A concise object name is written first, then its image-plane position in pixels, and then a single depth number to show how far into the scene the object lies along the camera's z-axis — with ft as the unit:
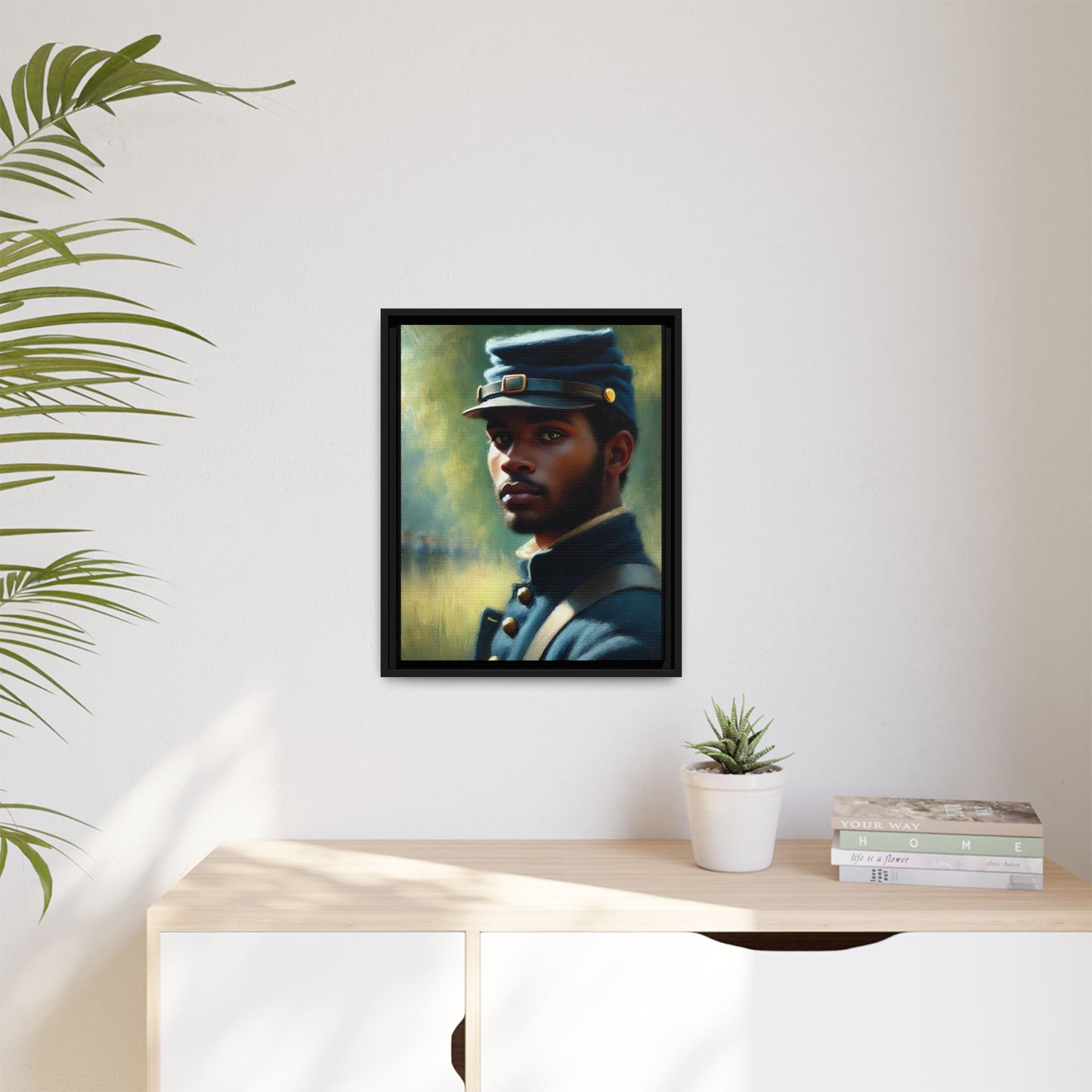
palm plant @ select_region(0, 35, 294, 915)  5.70
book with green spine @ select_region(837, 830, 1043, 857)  4.91
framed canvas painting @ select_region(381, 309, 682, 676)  5.87
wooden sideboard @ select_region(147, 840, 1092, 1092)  4.51
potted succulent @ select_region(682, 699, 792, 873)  5.10
